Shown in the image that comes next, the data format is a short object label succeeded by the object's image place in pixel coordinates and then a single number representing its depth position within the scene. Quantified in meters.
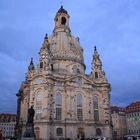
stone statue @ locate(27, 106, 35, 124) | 23.17
